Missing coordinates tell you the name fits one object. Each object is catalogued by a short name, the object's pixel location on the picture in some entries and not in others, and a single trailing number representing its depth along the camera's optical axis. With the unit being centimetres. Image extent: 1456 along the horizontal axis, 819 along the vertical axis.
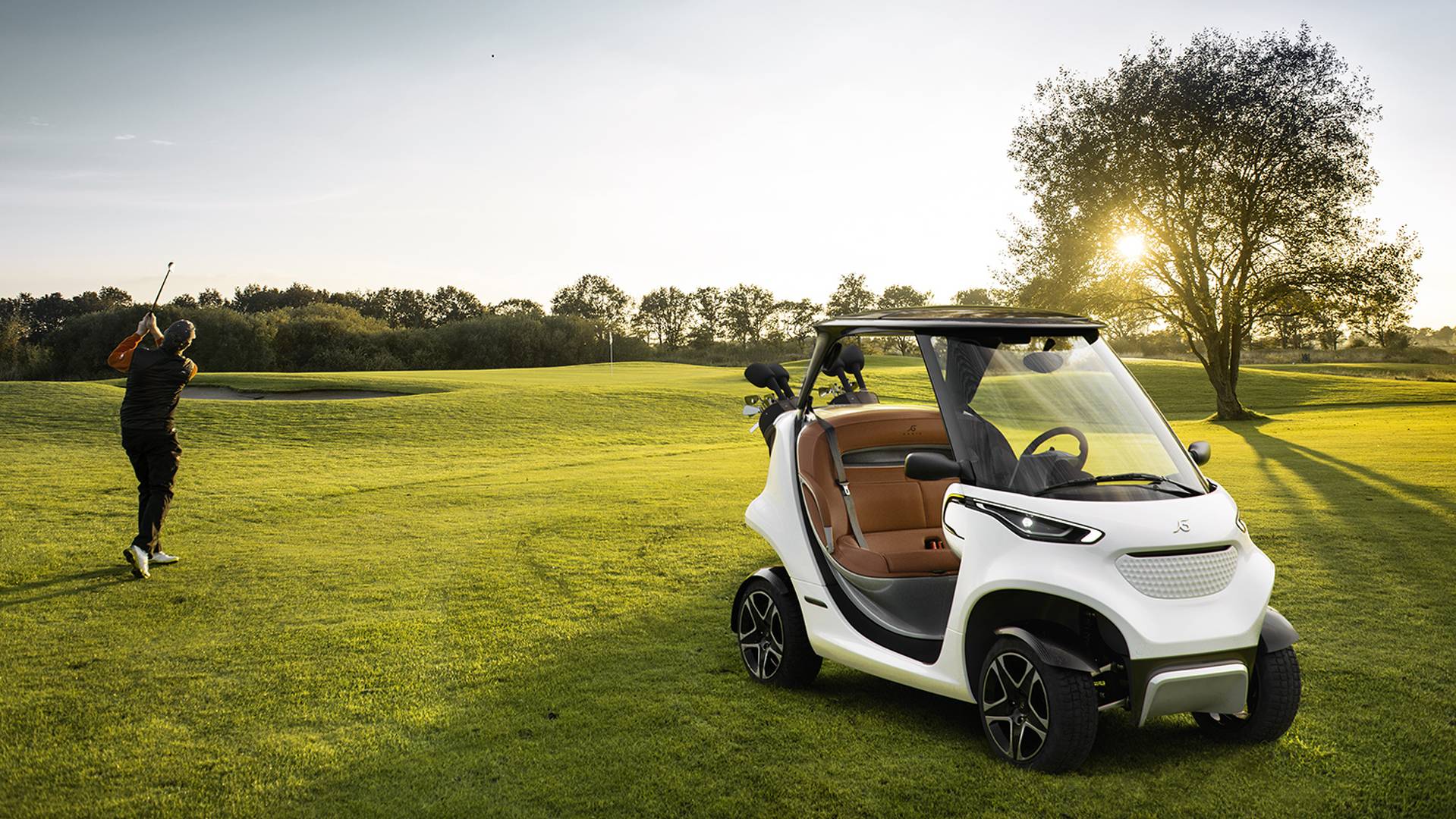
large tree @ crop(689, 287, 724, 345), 11644
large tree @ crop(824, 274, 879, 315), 11050
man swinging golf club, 1030
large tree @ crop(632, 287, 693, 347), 11844
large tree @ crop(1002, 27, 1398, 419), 3256
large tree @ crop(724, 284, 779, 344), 11531
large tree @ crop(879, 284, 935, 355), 10356
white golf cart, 453
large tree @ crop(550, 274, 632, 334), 12975
